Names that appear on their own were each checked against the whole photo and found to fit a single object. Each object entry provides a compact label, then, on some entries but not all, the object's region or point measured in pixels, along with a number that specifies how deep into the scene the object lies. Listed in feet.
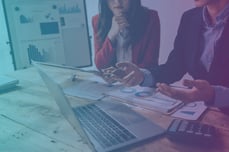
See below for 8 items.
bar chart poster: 5.31
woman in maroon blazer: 4.15
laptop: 2.68
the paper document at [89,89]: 4.10
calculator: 2.59
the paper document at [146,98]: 3.46
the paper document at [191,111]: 3.18
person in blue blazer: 3.24
